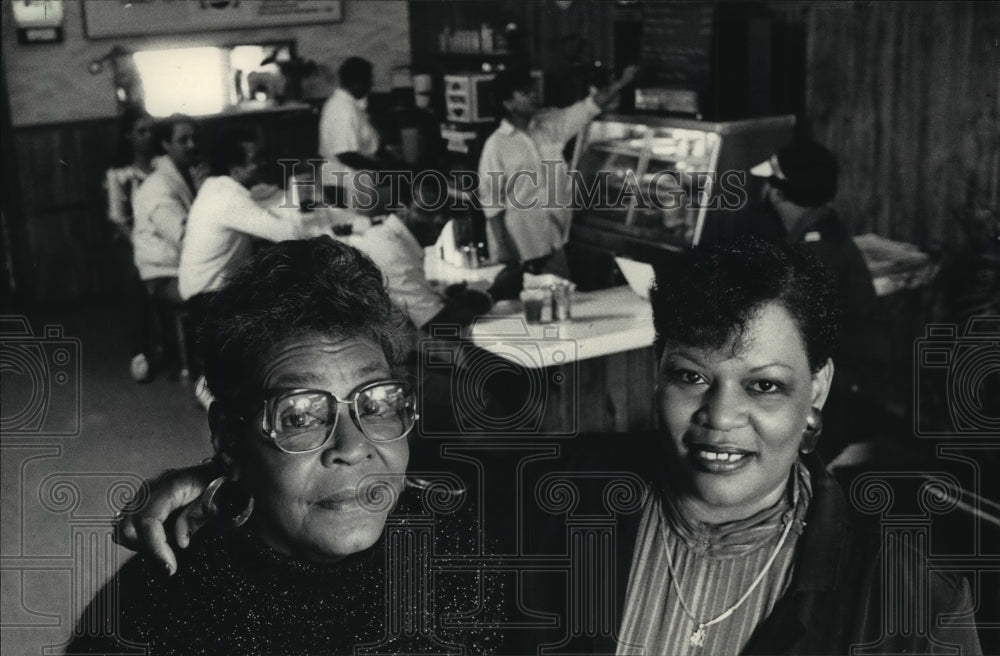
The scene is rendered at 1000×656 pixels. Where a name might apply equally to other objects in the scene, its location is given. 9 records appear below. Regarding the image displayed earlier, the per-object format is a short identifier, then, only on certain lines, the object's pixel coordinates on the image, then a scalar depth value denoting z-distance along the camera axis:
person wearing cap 3.70
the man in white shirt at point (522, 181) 5.68
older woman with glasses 1.66
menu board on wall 5.37
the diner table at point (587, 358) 4.04
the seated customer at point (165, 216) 5.50
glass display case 5.16
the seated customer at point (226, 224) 4.80
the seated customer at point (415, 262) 4.12
